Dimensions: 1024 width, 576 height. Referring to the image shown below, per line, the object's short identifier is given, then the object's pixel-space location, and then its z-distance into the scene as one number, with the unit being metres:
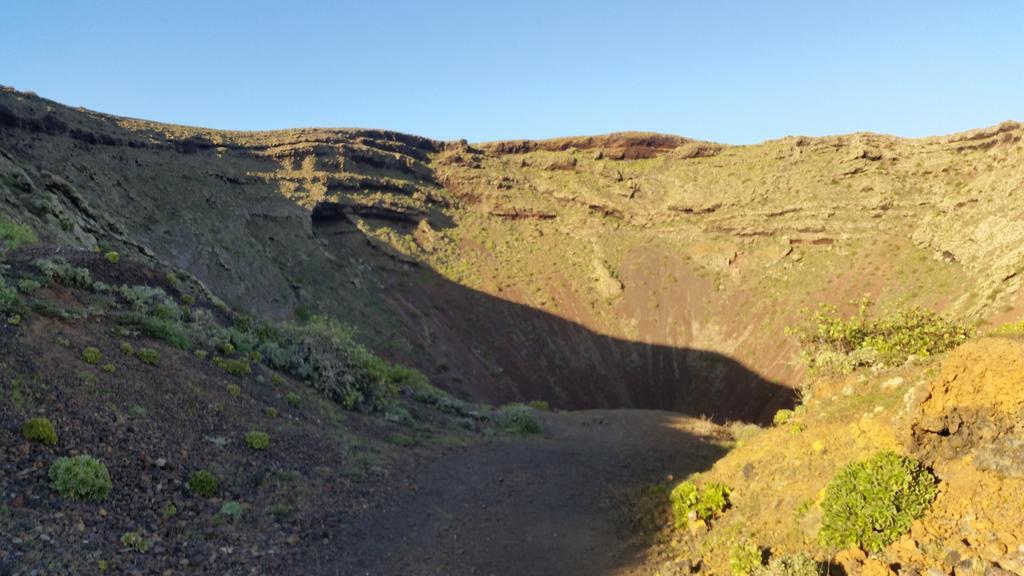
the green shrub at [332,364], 21.38
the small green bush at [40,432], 10.59
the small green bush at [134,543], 9.40
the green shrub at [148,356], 15.61
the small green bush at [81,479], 9.88
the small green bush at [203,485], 11.81
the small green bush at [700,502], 12.14
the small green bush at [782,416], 17.88
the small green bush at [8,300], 14.27
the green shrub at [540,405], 35.92
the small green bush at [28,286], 15.91
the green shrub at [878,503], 8.04
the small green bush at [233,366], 18.20
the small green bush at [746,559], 8.77
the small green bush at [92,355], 14.20
